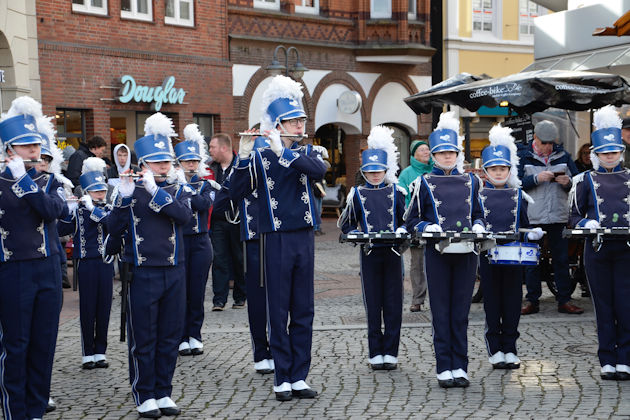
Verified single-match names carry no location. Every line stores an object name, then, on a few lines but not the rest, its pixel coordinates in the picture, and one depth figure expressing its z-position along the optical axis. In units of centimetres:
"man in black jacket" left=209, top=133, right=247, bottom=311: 1164
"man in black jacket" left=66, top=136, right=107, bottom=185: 1531
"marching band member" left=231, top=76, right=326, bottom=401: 752
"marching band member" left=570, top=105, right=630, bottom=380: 795
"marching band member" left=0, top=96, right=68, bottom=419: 662
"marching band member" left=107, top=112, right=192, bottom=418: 708
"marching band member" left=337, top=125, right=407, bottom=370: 853
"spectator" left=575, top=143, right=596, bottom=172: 1295
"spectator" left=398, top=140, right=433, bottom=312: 1166
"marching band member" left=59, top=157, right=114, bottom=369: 885
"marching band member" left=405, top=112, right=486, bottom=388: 782
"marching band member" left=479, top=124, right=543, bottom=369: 842
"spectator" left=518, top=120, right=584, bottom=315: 1112
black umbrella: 1176
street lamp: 2261
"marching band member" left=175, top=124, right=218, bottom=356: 949
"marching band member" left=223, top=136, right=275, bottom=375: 849
